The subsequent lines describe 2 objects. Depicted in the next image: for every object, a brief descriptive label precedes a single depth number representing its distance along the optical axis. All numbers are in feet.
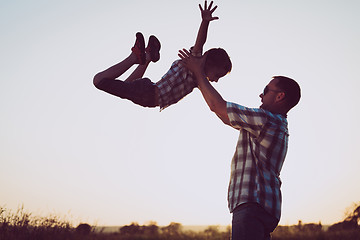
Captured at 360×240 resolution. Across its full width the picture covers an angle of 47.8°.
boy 15.51
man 10.02
